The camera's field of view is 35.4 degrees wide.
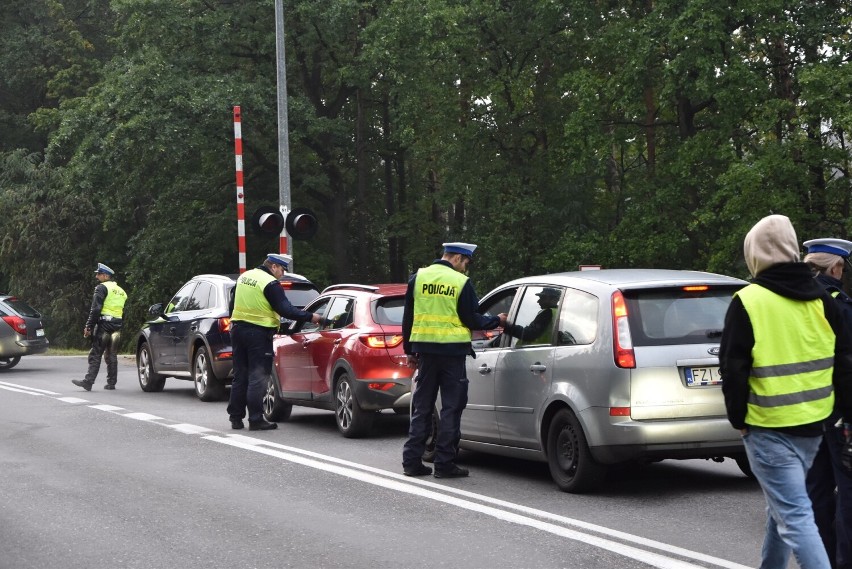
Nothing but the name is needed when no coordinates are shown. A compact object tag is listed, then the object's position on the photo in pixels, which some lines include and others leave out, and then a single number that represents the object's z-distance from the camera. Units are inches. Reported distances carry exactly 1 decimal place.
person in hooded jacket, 202.4
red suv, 492.7
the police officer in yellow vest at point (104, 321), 768.3
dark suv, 666.2
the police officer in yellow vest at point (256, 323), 527.2
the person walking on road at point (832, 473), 239.5
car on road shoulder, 994.7
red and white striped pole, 844.0
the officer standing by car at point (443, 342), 390.3
